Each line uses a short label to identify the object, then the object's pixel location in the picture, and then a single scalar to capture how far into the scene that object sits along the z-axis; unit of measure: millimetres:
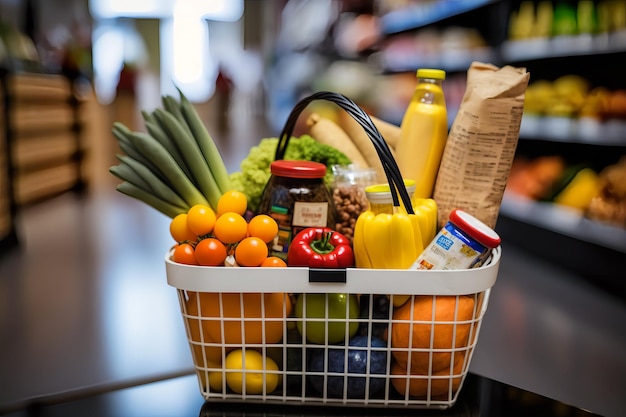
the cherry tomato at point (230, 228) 769
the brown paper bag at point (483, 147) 867
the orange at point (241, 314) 755
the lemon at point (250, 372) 765
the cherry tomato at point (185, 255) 774
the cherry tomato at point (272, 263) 761
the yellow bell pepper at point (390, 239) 749
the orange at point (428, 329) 741
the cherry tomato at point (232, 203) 829
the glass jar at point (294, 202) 854
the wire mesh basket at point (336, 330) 731
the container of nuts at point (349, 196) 950
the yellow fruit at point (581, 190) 3096
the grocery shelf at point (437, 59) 4168
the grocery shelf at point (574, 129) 2945
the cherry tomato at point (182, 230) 831
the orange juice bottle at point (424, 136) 959
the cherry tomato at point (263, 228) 786
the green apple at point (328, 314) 757
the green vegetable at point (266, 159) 991
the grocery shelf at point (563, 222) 2703
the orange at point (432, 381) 764
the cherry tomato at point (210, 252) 750
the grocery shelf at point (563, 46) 2896
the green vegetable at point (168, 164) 859
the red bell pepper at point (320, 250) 744
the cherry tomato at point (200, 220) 779
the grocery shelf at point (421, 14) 4260
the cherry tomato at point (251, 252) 747
